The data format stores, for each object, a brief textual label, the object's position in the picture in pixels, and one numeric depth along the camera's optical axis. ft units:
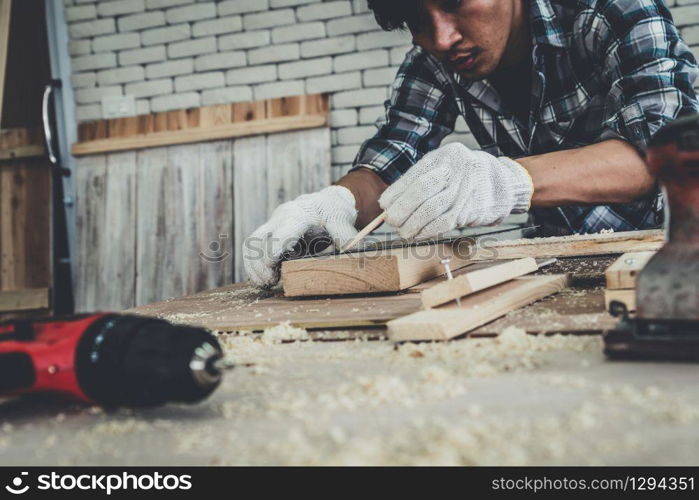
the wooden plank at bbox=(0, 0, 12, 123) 12.42
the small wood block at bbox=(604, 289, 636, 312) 3.21
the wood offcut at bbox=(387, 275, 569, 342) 2.93
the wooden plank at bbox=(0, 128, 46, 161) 13.25
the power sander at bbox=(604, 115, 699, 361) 2.37
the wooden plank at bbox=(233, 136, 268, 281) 12.34
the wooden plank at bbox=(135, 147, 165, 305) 12.89
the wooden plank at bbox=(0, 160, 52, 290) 13.20
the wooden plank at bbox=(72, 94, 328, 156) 12.09
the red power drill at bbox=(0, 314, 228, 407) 1.94
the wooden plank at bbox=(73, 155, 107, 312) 13.30
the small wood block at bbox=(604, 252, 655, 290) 3.19
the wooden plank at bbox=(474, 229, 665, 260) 5.15
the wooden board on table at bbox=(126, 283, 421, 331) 3.58
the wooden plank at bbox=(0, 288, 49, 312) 13.01
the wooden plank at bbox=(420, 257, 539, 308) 3.28
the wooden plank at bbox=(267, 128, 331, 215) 11.97
